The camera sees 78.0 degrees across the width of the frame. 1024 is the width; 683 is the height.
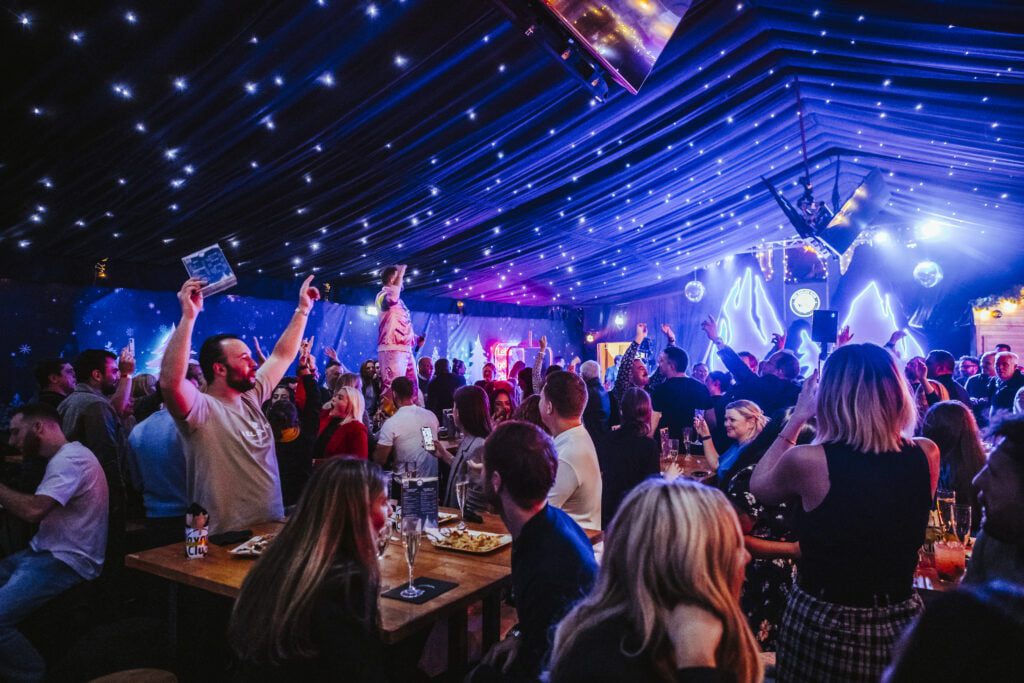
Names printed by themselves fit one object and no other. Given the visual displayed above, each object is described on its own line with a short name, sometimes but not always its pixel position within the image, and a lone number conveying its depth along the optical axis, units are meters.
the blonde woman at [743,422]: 3.30
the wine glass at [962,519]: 2.44
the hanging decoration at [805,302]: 11.96
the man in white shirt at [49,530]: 2.84
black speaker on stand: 5.93
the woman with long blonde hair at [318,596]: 1.43
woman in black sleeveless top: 1.75
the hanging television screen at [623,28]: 3.58
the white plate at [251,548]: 2.41
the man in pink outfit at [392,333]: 6.61
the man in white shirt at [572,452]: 2.74
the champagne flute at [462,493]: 2.70
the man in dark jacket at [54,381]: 4.75
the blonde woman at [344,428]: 3.86
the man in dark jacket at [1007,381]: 5.85
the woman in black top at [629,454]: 3.59
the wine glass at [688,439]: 4.95
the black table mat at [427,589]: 2.01
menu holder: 2.72
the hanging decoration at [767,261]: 12.37
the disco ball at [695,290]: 12.17
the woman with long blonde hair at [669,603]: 1.08
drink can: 2.43
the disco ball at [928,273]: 10.17
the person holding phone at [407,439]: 4.33
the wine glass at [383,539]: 2.24
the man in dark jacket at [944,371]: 5.50
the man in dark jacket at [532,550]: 1.72
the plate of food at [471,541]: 2.53
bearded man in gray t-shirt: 2.58
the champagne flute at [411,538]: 2.08
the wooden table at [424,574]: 1.94
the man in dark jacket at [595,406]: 5.48
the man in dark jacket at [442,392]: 6.93
